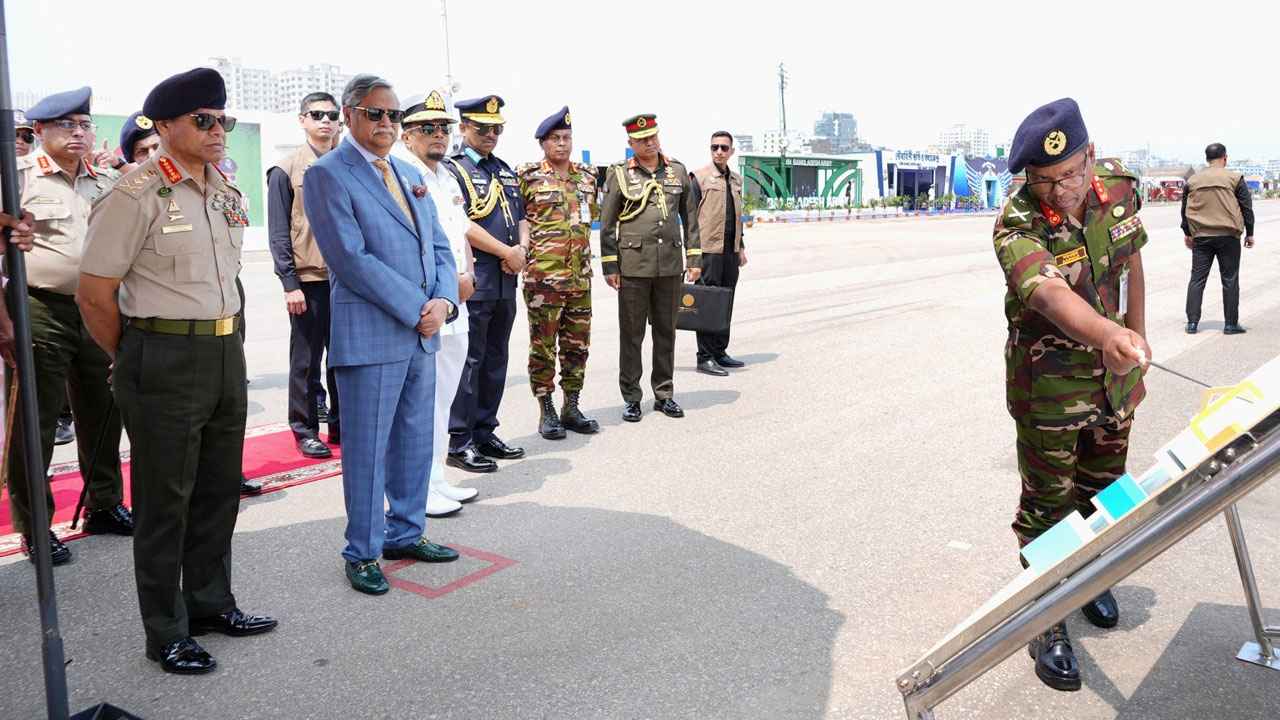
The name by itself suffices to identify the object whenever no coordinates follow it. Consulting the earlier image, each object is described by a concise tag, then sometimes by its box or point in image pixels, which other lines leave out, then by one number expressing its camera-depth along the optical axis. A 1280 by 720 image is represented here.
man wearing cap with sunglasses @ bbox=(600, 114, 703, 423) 7.11
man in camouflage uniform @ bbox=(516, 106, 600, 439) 6.41
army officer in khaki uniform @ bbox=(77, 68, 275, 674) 3.27
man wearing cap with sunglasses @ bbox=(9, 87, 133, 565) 4.50
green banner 25.97
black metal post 2.58
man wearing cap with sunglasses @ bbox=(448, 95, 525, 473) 5.86
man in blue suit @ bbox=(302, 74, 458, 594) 3.88
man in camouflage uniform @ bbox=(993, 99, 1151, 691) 3.11
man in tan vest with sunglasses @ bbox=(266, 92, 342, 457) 6.10
